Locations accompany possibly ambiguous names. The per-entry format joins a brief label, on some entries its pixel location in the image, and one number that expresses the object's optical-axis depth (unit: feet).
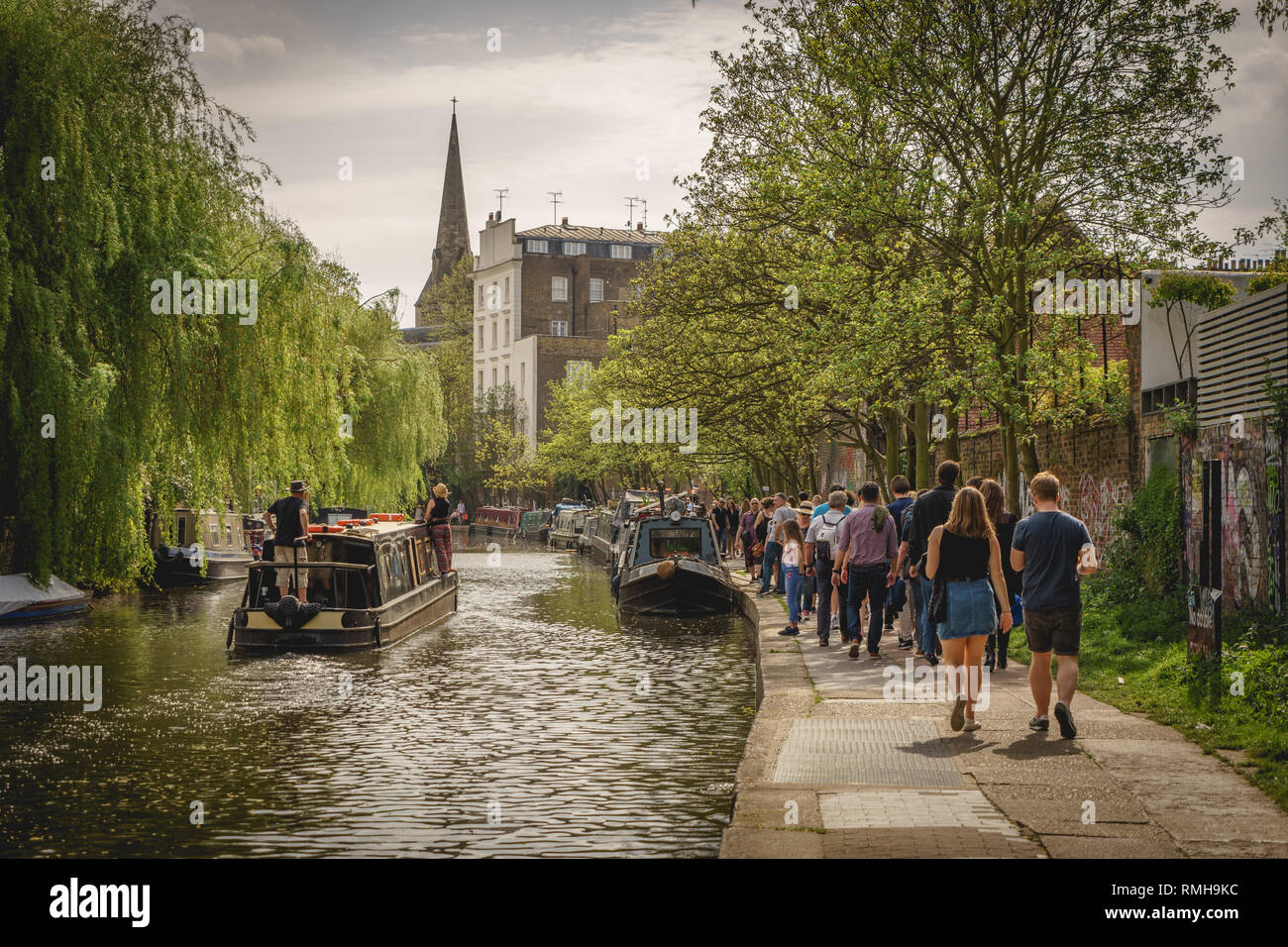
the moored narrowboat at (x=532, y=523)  224.33
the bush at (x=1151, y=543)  55.72
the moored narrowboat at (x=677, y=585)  78.18
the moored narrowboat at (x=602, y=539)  147.95
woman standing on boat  80.48
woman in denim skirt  33.47
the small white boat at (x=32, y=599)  70.54
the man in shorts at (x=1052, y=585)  31.40
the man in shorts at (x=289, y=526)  61.26
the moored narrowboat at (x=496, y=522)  241.35
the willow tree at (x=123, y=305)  68.03
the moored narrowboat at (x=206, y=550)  102.68
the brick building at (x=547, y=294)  301.22
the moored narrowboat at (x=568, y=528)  184.03
